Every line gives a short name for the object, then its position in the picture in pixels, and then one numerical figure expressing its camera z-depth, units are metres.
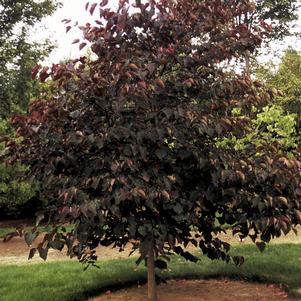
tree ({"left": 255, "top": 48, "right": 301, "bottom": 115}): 21.72
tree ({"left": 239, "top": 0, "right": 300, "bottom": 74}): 33.22
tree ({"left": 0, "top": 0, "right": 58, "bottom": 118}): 17.75
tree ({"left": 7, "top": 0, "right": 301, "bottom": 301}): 4.35
